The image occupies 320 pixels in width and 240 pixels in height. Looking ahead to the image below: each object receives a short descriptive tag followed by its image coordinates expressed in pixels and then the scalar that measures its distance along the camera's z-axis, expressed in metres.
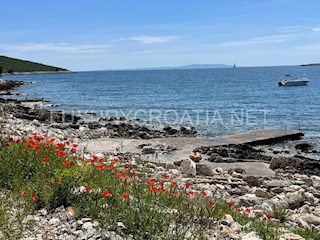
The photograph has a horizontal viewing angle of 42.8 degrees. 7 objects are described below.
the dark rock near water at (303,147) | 20.75
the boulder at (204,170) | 13.69
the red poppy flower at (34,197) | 5.91
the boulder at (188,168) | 13.42
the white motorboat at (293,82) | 78.22
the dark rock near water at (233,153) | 17.55
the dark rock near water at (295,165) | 15.97
